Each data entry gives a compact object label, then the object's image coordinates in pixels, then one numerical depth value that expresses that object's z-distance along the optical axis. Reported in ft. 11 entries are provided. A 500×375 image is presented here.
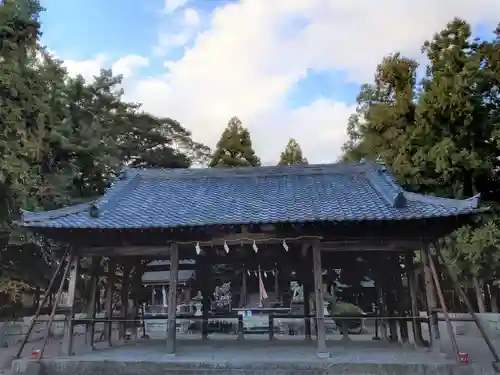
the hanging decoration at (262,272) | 47.73
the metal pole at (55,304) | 32.41
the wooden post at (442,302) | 29.82
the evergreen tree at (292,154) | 123.34
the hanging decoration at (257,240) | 33.97
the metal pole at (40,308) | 32.61
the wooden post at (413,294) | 38.01
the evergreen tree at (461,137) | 57.26
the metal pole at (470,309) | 30.17
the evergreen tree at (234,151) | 112.98
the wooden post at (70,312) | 34.42
